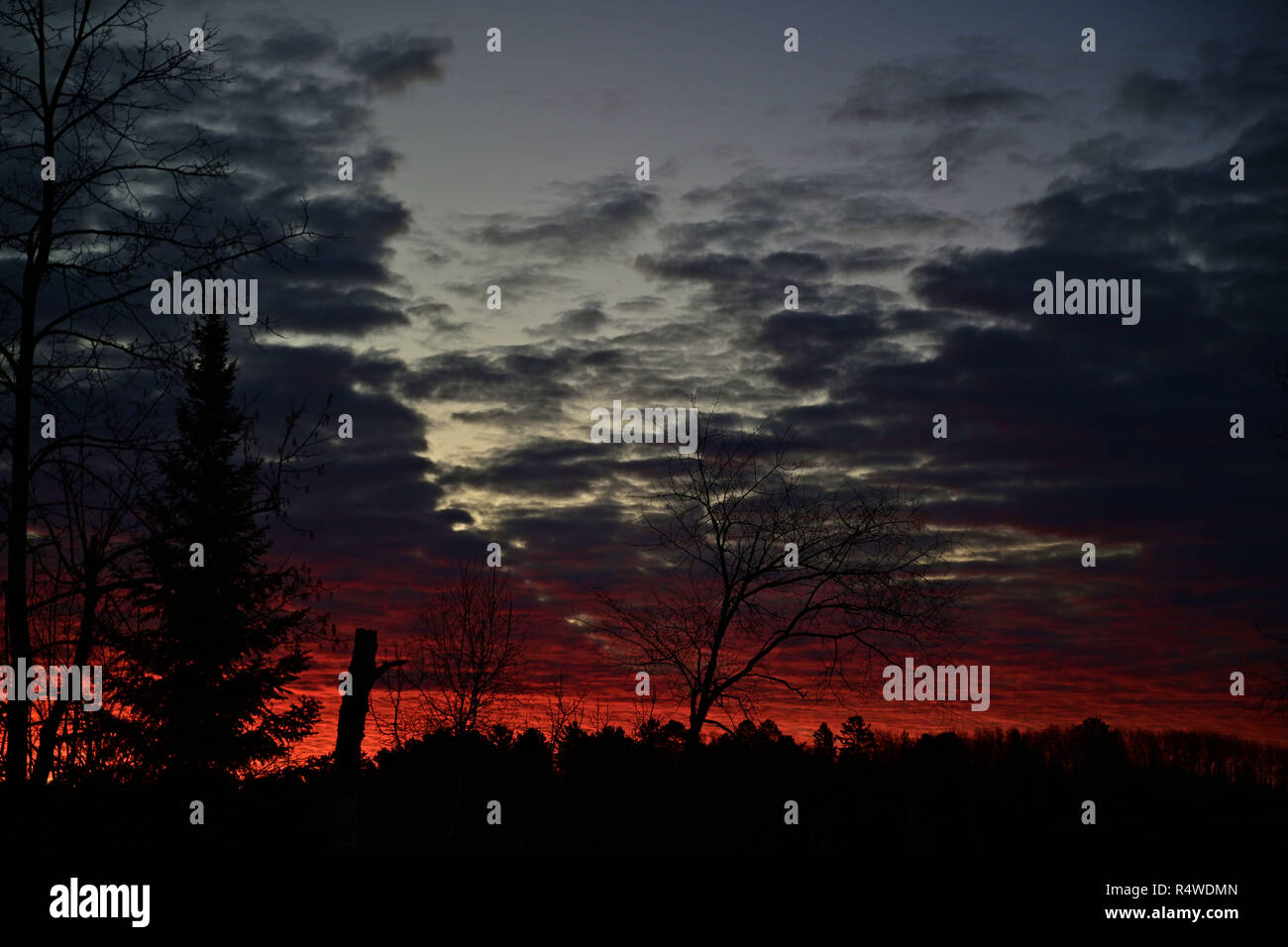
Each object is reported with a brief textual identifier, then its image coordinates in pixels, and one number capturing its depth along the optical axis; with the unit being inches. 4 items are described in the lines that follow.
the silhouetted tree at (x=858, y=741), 1649.9
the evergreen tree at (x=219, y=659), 1164.5
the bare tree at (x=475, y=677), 1549.0
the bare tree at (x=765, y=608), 852.0
